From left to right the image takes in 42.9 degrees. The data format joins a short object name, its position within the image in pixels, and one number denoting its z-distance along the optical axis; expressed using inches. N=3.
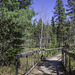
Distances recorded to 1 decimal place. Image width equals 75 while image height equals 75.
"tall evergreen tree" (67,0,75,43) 534.3
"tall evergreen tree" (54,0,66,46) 1044.5
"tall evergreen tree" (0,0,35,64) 229.0
